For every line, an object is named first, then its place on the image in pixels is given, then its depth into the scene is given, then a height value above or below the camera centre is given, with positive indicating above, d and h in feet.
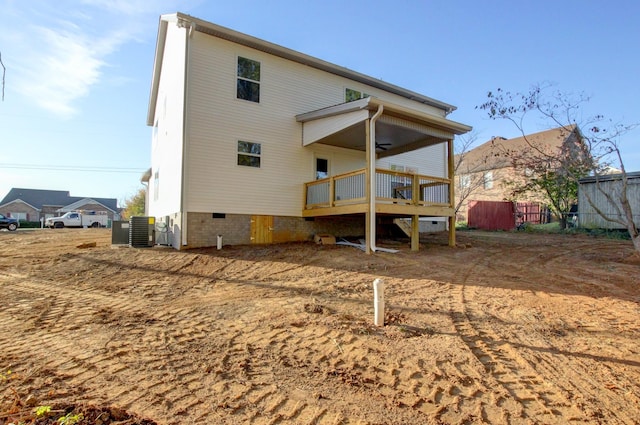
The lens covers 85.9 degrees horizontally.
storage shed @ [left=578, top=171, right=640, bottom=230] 53.72 +4.47
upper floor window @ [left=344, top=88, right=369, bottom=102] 47.01 +18.19
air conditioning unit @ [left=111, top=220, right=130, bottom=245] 40.70 -1.05
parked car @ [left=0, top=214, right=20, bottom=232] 83.10 +0.13
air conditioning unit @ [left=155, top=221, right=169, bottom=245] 40.60 -1.03
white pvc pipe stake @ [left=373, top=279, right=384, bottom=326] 15.15 -3.43
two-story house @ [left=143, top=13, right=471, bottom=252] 35.35 +9.56
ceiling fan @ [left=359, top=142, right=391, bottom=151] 45.08 +10.58
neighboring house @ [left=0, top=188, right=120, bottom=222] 157.17 +9.53
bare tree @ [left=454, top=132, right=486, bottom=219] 88.42 +13.19
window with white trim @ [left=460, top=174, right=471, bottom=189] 91.83 +12.34
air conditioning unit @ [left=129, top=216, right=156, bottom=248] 38.34 -0.86
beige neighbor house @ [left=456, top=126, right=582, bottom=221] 77.92 +13.21
